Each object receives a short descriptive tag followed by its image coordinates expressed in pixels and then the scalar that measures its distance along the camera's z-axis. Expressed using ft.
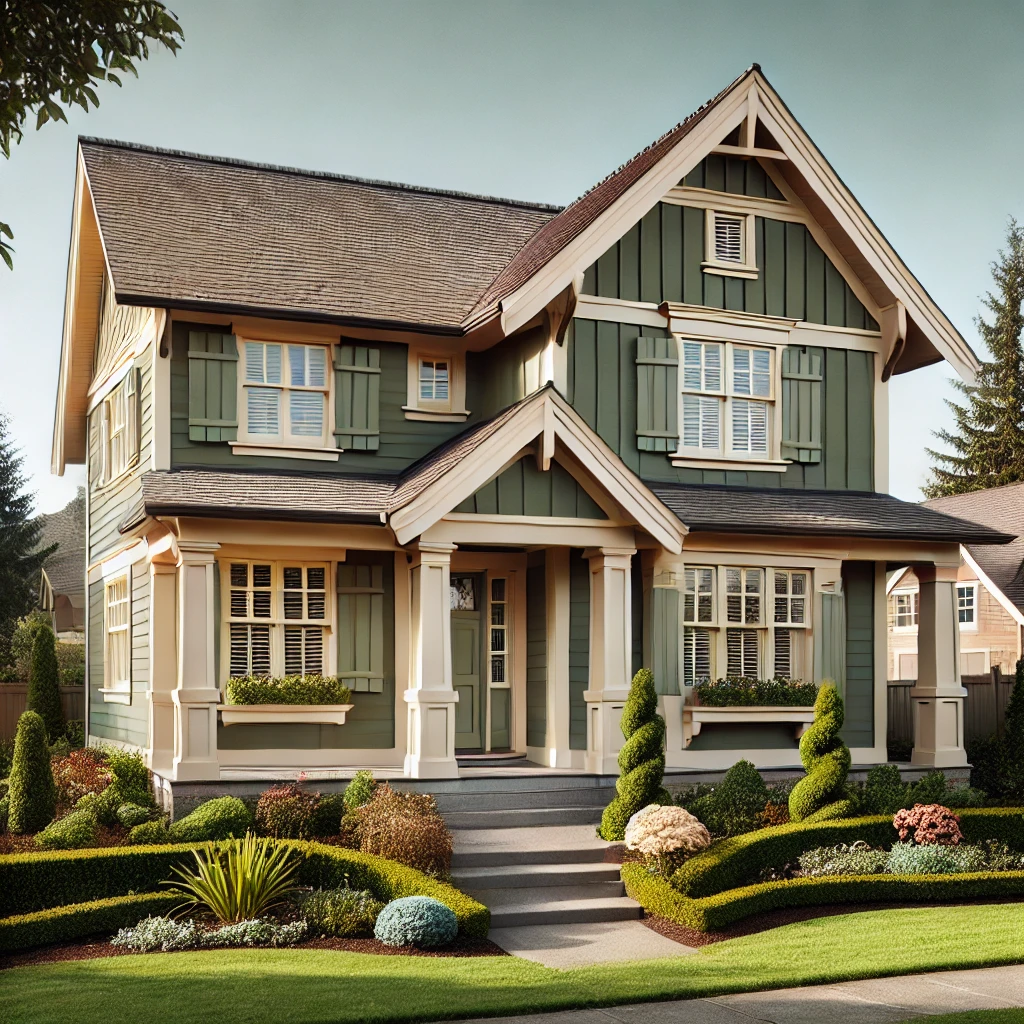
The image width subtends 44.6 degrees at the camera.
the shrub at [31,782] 45.75
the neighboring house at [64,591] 128.67
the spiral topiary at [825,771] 47.09
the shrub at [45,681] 69.26
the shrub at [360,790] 44.42
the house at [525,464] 50.31
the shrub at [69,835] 42.34
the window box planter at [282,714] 51.29
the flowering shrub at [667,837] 41.52
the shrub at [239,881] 37.04
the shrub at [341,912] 36.27
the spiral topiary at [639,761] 45.80
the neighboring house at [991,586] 97.14
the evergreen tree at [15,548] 129.39
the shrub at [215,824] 42.29
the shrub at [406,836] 40.40
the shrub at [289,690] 51.31
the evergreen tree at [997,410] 140.56
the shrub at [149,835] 41.93
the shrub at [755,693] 54.70
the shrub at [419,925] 34.63
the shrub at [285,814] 43.19
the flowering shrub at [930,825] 45.53
